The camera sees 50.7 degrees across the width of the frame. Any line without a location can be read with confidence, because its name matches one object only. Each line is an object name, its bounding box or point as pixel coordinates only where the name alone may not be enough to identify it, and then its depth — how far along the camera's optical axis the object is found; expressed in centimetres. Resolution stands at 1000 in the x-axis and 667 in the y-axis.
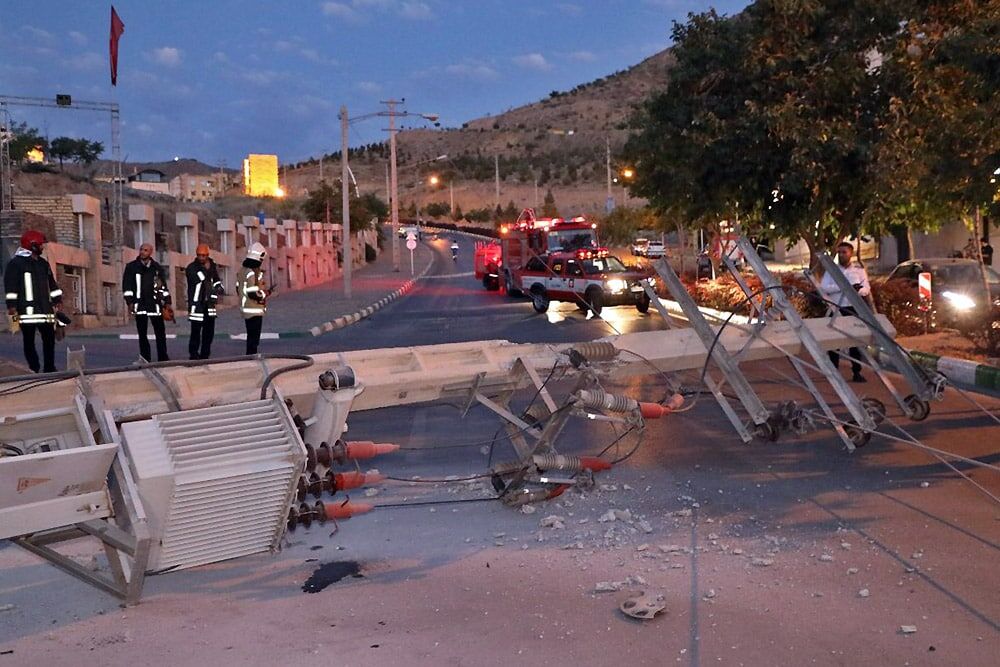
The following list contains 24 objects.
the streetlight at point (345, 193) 3725
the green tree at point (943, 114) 1068
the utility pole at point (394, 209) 6144
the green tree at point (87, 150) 8200
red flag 3080
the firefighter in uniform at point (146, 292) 1451
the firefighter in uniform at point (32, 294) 1238
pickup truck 2902
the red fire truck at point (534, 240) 3841
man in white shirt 1244
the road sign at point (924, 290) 1817
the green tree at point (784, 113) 1766
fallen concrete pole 559
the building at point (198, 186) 10819
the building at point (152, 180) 9366
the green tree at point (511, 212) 10491
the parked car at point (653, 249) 5713
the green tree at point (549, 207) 9081
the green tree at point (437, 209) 13300
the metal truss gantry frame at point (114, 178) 3019
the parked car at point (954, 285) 1912
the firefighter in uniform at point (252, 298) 1446
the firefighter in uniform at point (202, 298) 1449
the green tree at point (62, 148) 8075
